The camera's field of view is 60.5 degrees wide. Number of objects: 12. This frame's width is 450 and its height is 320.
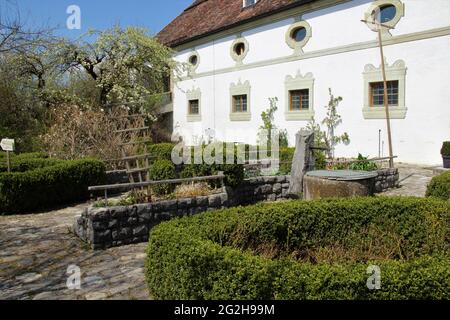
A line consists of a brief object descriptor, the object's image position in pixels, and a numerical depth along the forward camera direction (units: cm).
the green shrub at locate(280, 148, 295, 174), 1018
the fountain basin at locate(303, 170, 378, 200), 714
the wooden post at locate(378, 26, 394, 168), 1249
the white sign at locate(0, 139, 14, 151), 860
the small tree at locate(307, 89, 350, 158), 1476
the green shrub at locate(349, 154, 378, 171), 998
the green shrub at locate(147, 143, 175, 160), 1220
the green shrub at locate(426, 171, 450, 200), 669
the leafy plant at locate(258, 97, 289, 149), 1681
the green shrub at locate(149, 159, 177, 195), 750
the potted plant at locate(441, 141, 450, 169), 1115
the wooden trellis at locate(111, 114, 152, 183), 790
